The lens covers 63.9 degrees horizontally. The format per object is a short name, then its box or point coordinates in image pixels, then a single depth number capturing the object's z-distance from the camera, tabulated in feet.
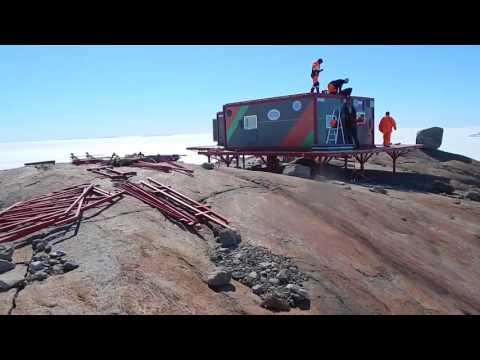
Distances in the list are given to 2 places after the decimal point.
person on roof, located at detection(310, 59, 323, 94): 56.80
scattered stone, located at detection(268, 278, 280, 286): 18.43
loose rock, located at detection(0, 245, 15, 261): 18.19
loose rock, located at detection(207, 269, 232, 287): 17.29
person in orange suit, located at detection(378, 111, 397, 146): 65.82
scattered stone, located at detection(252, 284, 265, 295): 17.69
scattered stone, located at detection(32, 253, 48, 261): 18.13
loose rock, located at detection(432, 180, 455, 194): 57.93
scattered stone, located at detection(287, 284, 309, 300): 17.35
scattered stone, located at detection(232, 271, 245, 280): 18.86
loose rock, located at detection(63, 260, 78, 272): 16.97
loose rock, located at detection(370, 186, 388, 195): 46.25
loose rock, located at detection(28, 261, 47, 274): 16.94
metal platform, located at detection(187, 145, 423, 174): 54.35
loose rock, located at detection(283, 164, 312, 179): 52.44
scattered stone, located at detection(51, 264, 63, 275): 16.77
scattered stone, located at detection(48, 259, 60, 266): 17.52
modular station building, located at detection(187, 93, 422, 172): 55.77
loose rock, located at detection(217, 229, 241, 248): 22.13
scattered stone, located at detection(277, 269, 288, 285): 18.74
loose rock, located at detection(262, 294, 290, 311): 16.35
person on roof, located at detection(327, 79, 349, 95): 58.44
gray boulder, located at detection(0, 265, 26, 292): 15.39
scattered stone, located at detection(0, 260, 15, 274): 17.25
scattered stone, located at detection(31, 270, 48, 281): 16.28
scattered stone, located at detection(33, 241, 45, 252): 19.74
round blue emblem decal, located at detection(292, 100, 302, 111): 56.51
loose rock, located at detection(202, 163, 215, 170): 43.46
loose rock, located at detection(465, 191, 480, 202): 51.76
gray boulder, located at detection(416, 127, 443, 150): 94.17
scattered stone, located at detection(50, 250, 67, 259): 18.12
